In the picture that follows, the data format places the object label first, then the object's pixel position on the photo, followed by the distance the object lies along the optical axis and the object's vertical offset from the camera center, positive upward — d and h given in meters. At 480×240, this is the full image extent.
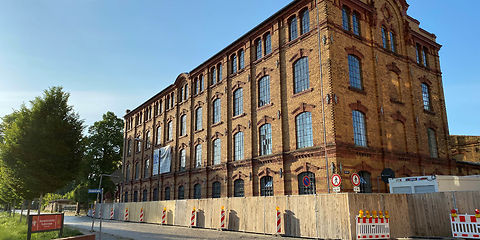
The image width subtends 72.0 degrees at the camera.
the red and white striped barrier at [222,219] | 18.89 -1.64
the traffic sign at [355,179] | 13.75 +0.40
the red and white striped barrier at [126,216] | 30.41 -2.29
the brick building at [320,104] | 18.78 +5.59
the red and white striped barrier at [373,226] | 12.77 -1.42
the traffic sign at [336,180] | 13.58 +0.35
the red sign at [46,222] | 11.31 -1.08
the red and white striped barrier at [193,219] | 21.55 -1.85
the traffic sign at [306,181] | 16.05 +0.39
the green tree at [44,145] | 17.84 +2.51
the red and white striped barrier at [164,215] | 24.86 -1.82
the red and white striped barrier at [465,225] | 12.09 -1.37
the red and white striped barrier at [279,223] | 15.62 -1.58
